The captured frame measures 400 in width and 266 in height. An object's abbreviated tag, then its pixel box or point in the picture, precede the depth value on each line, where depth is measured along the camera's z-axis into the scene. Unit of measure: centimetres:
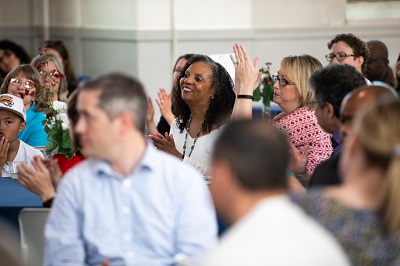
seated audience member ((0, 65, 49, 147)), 830
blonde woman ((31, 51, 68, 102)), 906
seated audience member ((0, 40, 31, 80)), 1285
